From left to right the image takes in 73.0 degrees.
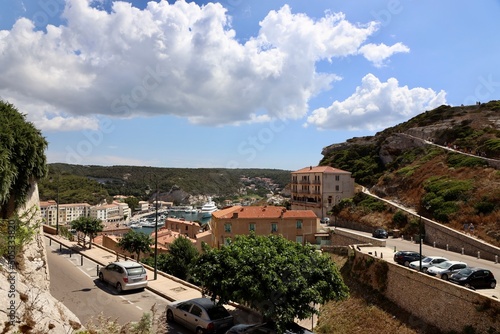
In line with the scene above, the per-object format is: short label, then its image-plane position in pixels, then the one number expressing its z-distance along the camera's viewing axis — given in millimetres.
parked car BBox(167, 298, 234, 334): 12352
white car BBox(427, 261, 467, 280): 18203
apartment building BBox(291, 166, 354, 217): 57375
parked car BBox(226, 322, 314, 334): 11688
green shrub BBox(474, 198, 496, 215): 31125
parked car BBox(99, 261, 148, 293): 16812
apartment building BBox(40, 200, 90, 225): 116681
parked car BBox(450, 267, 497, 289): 16672
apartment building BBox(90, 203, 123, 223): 126000
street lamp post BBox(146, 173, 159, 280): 19891
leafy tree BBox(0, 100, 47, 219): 11383
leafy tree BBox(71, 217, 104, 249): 29797
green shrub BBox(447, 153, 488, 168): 41675
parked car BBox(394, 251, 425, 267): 21938
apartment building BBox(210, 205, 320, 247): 40688
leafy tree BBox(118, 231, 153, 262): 27594
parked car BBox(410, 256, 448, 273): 20288
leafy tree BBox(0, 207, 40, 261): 7315
